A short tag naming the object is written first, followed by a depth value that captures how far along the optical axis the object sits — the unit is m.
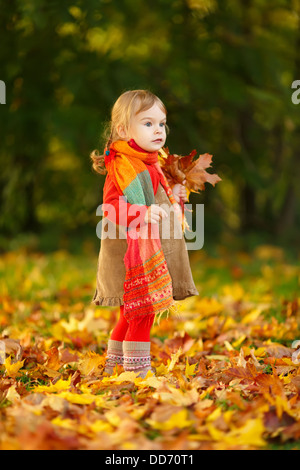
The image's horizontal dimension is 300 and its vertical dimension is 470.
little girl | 4.98
